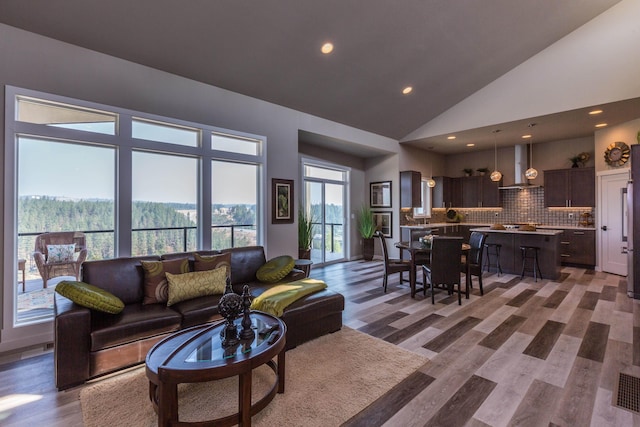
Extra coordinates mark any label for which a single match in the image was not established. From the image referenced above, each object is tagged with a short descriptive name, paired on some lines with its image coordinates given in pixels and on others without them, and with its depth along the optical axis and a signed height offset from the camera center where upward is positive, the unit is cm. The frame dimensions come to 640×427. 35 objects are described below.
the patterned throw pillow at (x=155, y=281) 314 -70
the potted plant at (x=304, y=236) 628 -47
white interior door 618 -22
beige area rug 201 -137
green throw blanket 295 -86
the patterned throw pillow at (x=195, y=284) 313 -75
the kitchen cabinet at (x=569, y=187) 713 +63
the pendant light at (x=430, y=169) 933 +142
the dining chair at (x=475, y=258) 466 -75
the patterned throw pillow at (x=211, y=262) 354 -57
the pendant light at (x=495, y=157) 742 +173
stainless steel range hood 820 +132
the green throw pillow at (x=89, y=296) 248 -68
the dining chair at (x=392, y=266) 495 -89
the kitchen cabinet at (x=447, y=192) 938 +70
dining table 466 -60
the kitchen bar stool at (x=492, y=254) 646 -92
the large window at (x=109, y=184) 315 +43
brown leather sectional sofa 235 -98
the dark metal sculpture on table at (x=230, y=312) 214 -71
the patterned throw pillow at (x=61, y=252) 341 -41
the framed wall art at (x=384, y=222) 813 -22
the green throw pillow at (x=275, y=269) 394 -74
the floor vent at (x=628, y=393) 213 -139
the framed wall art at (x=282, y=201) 529 +26
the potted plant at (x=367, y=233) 813 -51
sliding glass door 735 +15
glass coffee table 172 -92
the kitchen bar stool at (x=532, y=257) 595 -90
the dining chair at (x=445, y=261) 423 -69
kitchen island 584 -72
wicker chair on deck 334 -45
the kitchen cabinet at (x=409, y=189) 791 +68
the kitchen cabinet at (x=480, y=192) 885 +66
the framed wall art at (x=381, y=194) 820 +57
